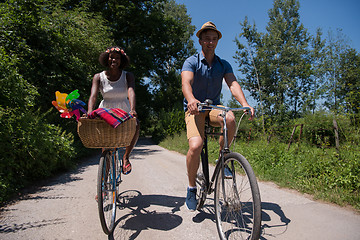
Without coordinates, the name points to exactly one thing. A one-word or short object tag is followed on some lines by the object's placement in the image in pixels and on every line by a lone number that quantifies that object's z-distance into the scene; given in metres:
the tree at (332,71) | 22.50
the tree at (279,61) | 23.47
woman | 3.17
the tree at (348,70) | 22.27
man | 2.60
